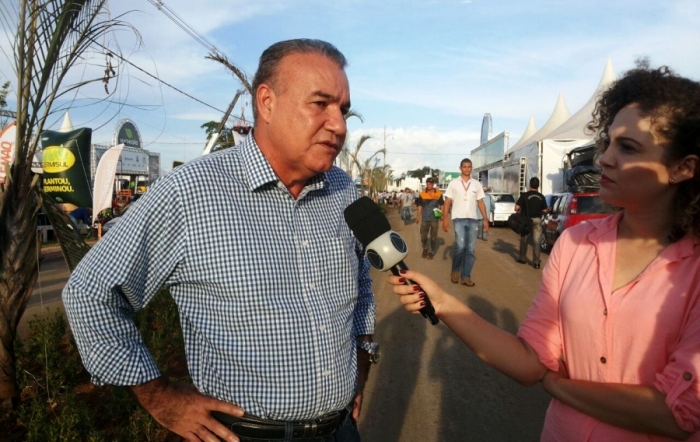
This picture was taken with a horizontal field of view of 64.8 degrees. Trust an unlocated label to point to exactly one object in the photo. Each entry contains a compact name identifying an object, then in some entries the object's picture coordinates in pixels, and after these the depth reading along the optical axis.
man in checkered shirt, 1.89
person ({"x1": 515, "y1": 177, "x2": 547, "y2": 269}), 12.44
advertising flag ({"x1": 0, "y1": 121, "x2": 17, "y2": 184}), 5.46
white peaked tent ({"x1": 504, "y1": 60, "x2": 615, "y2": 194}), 24.14
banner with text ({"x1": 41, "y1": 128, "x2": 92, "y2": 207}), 6.33
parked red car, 12.06
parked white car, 23.88
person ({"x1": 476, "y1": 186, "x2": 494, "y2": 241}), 22.87
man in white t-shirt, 9.59
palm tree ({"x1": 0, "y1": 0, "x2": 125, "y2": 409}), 3.67
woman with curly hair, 1.76
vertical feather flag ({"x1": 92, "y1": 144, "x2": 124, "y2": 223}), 7.53
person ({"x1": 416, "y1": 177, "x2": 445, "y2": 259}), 13.96
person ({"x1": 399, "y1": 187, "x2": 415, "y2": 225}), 28.69
